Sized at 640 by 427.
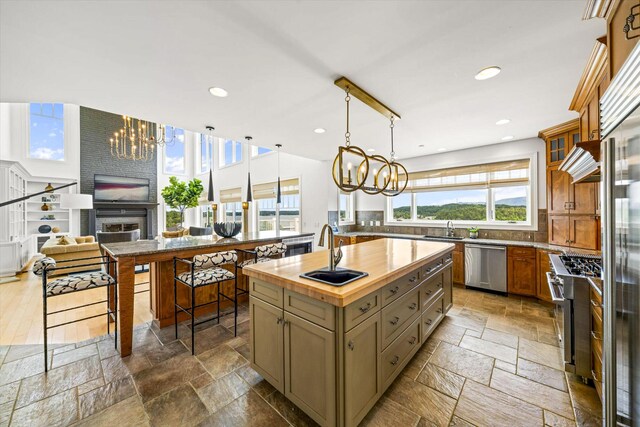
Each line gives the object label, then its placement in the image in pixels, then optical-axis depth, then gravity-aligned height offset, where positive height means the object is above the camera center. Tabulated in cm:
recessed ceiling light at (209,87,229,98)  235 +119
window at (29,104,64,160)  722 +252
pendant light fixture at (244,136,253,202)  388 +120
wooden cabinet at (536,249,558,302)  350 -91
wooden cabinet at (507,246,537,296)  369 -91
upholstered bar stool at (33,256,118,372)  205 -62
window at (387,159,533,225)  426 +32
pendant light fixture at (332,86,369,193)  220 +40
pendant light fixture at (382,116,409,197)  287 +40
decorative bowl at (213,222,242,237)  354 -21
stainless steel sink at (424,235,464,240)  464 -50
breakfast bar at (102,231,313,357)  229 -50
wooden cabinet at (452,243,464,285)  431 -93
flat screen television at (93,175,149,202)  828 +90
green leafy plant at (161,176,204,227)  716 +60
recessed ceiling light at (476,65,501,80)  203 +118
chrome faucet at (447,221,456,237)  482 -34
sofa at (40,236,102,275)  480 -73
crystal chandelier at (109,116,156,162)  863 +241
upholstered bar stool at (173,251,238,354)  242 -64
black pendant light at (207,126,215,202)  350 +33
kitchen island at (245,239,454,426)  139 -79
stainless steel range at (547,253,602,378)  194 -86
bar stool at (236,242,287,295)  296 -48
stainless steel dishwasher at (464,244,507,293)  391 -91
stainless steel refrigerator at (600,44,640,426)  93 -14
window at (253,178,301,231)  649 +18
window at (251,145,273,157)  723 +187
